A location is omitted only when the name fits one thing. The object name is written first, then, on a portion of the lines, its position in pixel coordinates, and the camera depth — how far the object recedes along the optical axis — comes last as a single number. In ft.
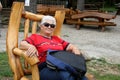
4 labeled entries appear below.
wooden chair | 6.58
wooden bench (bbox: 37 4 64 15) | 29.11
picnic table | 25.66
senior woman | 7.58
